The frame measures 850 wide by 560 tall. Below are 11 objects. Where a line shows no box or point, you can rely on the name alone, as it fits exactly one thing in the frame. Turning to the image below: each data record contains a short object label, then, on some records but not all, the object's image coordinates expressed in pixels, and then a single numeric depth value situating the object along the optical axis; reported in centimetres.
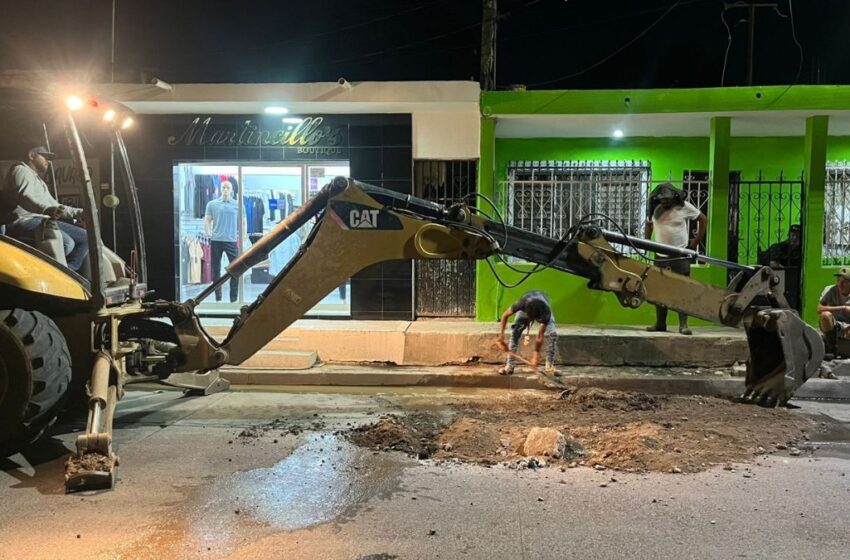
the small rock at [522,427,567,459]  544
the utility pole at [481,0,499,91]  1158
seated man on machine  583
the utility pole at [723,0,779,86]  1567
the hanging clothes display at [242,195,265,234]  1192
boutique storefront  1082
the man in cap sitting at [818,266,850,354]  875
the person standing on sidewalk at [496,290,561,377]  828
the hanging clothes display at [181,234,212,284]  1181
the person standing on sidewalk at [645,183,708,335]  946
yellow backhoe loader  527
